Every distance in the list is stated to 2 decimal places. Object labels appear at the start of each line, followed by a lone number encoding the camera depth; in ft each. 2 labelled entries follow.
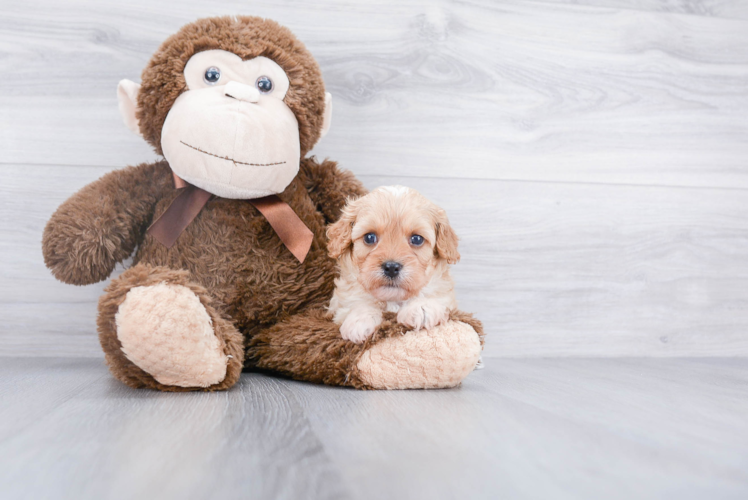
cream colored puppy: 3.08
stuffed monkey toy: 2.88
